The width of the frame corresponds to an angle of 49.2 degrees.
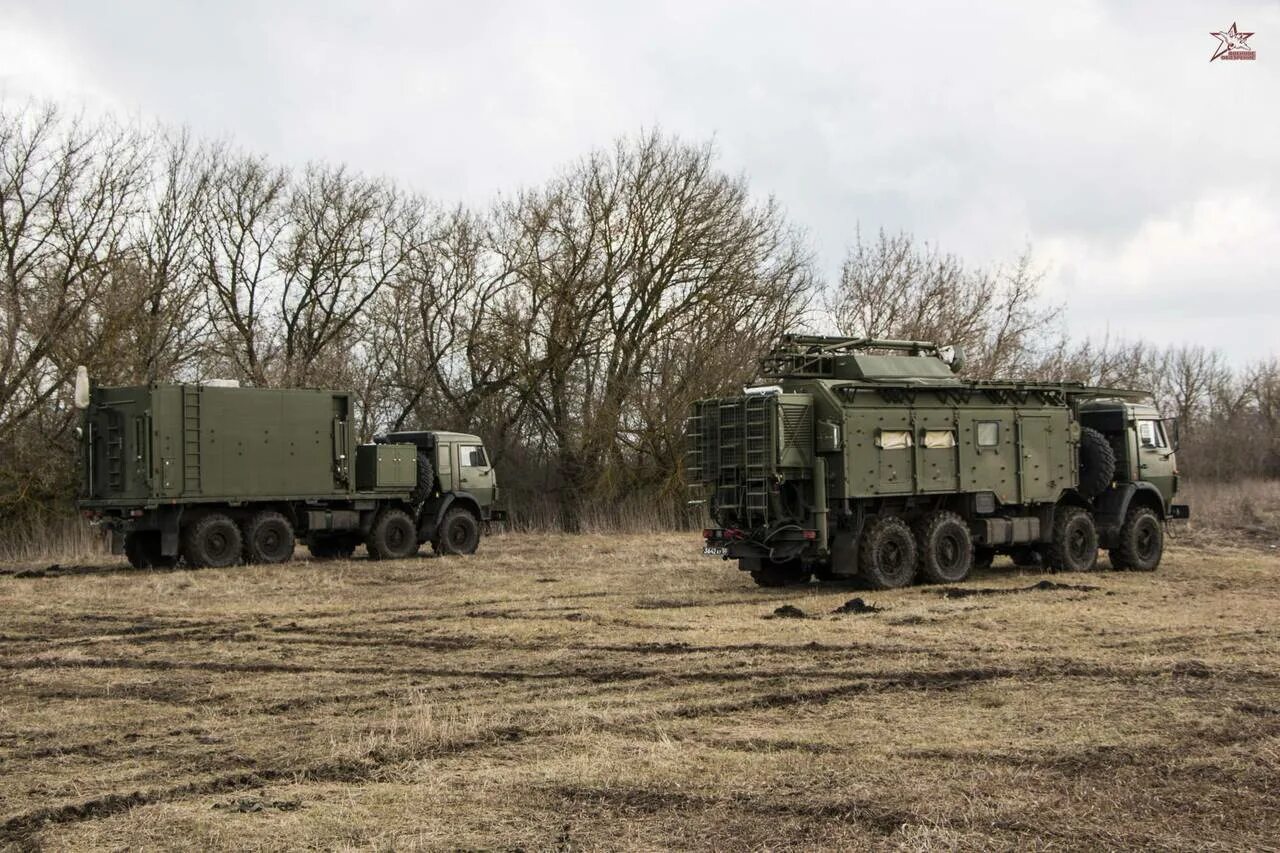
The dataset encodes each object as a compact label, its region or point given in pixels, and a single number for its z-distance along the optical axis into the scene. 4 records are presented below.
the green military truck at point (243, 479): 22.52
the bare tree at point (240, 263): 36.50
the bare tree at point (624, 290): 36.31
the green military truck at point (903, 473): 17.48
